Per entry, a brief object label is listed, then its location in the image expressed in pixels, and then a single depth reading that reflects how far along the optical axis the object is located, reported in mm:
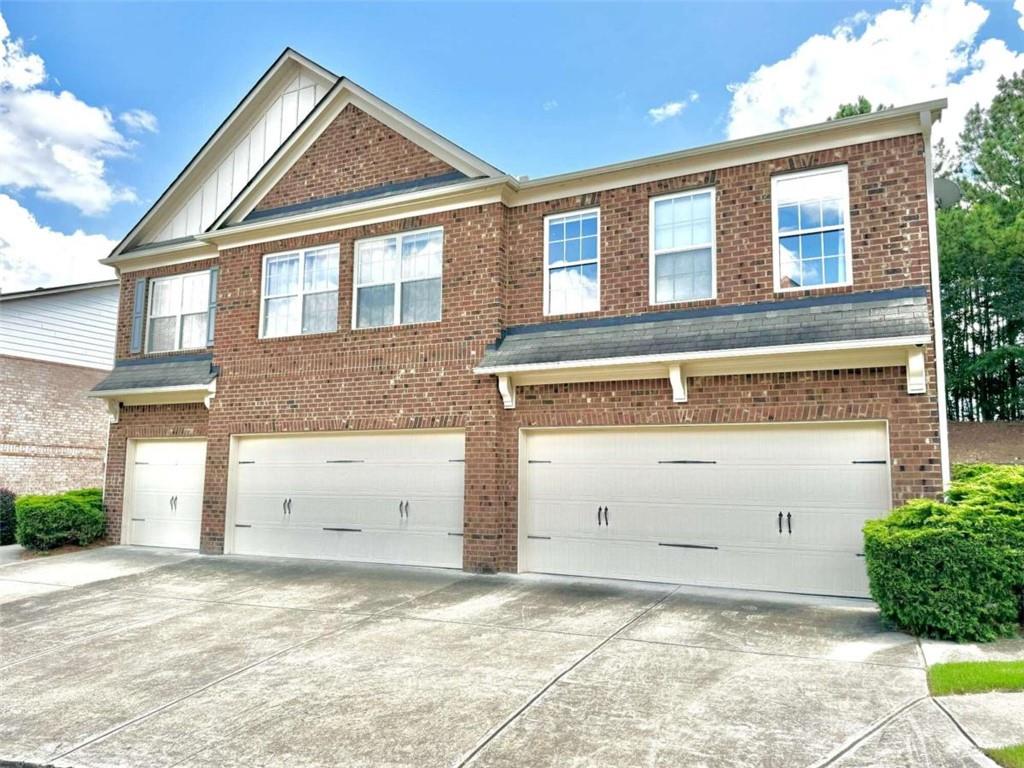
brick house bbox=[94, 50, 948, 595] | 9016
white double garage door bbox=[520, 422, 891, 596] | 8922
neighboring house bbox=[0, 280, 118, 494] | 19266
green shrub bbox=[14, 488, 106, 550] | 13344
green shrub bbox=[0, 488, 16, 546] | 15250
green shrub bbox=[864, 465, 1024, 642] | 6721
